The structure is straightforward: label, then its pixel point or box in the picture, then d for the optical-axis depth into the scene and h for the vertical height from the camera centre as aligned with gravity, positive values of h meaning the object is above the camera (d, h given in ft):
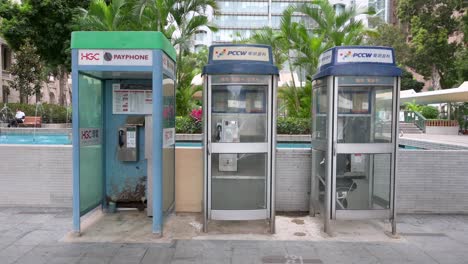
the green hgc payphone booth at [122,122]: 15.85 +0.07
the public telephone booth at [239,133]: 16.56 -0.40
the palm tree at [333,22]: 44.21 +11.49
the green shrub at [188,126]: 41.63 -0.23
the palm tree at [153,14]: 40.93 +11.51
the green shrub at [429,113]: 95.50 +2.80
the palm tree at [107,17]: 41.65 +11.11
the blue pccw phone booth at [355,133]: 16.60 -0.39
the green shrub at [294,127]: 42.80 -0.29
